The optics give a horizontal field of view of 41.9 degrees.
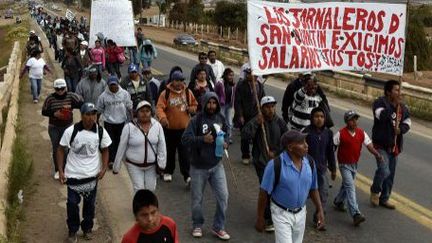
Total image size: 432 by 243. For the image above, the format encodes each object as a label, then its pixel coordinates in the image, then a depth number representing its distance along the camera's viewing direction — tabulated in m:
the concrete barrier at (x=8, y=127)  6.83
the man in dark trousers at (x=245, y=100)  9.26
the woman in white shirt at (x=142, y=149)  6.27
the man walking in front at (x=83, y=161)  5.96
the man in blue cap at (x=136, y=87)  9.30
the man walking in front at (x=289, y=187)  4.79
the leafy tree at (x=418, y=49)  35.78
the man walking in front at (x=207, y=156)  6.06
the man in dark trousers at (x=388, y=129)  6.98
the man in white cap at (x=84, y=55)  14.71
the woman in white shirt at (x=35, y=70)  14.80
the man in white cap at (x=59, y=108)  7.70
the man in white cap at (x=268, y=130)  6.24
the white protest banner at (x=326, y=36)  6.77
